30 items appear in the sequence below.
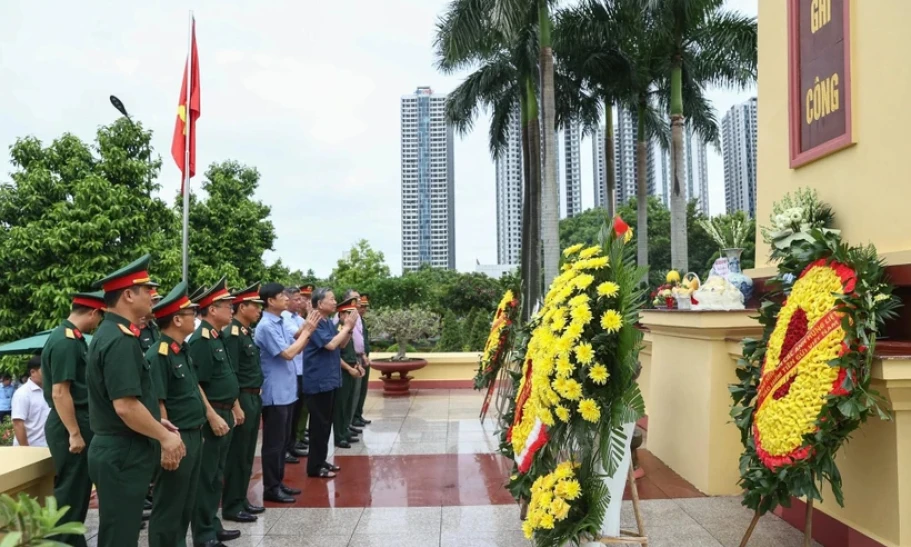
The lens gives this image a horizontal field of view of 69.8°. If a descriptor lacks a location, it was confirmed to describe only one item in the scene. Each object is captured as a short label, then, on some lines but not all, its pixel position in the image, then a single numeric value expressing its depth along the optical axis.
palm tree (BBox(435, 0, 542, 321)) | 13.69
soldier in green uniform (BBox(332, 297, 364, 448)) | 6.66
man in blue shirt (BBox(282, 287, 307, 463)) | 6.16
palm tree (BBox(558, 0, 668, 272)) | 16.25
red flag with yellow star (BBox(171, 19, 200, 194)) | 9.71
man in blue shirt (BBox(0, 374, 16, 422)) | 7.34
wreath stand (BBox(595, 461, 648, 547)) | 3.13
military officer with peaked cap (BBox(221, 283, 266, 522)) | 4.55
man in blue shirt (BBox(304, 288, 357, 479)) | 5.63
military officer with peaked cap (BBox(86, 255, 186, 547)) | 2.97
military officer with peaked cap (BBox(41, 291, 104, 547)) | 3.61
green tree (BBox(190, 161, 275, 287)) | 21.50
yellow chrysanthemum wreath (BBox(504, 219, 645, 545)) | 3.00
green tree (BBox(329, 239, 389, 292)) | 38.53
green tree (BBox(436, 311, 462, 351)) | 19.22
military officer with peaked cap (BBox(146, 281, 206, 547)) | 3.38
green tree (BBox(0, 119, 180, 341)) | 10.80
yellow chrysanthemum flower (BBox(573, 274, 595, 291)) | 3.11
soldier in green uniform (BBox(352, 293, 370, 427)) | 7.96
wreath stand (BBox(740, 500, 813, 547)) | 3.15
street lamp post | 11.07
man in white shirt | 4.64
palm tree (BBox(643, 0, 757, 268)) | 14.69
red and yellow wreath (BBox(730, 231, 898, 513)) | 2.96
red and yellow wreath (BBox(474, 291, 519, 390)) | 6.98
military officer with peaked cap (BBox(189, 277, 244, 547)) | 4.03
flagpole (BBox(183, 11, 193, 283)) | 8.16
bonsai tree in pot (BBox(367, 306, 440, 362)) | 10.90
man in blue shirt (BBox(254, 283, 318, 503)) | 5.00
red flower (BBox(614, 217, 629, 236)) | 3.37
